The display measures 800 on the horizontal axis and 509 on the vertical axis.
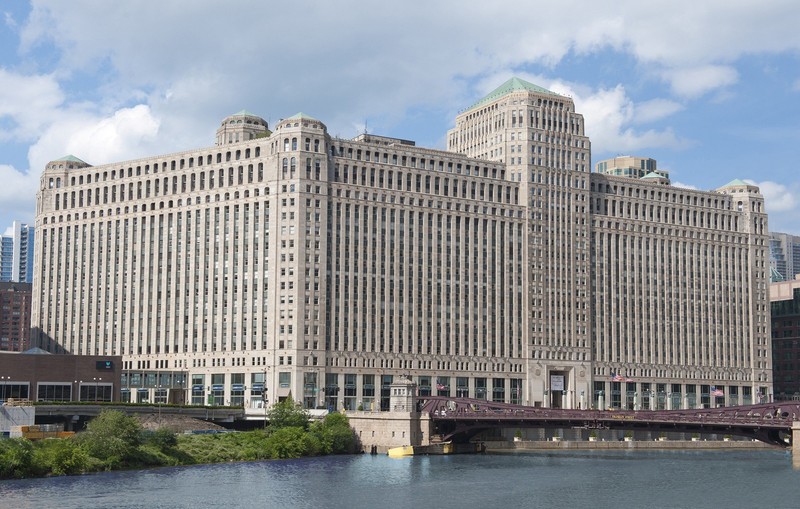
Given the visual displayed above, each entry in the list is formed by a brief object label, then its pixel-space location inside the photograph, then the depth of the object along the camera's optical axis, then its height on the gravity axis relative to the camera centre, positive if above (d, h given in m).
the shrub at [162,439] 180.88 -8.76
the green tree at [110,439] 167.62 -8.13
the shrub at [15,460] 150.50 -9.95
